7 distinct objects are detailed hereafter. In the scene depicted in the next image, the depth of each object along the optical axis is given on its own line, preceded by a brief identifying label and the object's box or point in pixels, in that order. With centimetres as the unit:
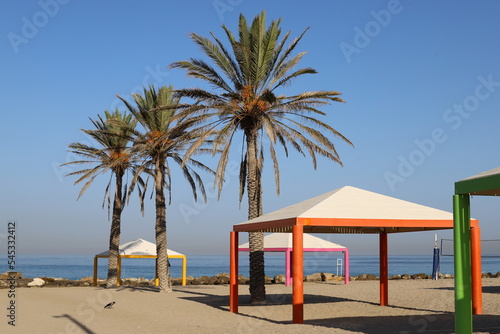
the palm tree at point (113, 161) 3575
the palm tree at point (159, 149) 3167
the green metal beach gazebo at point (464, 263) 1106
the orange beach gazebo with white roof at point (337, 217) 1630
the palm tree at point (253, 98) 2422
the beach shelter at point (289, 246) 3959
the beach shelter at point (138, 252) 4001
